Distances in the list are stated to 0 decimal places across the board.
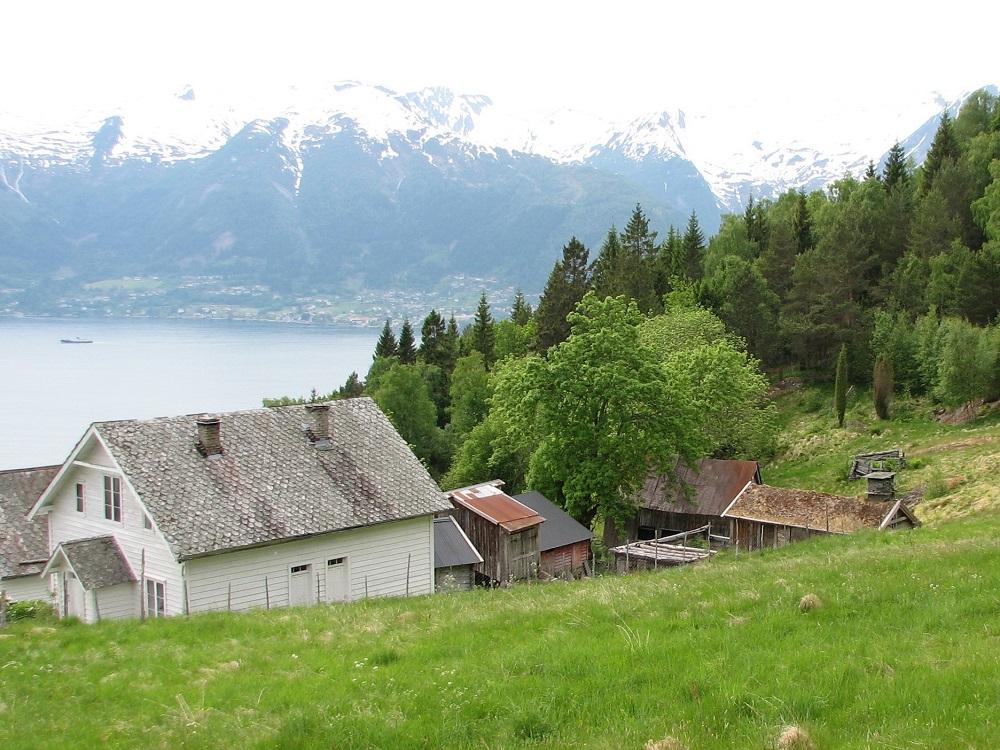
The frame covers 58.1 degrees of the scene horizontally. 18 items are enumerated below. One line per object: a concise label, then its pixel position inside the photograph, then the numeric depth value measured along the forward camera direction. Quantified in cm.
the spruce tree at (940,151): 7919
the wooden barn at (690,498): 4422
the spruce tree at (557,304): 8756
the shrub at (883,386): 5494
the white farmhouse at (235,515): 2517
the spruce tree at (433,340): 10094
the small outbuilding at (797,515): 3244
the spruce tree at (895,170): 8625
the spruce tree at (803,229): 8369
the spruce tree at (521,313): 11158
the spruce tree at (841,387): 5644
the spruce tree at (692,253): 8962
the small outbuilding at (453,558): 3266
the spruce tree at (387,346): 10769
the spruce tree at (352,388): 9608
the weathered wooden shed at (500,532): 3562
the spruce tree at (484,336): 9644
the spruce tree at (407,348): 10462
